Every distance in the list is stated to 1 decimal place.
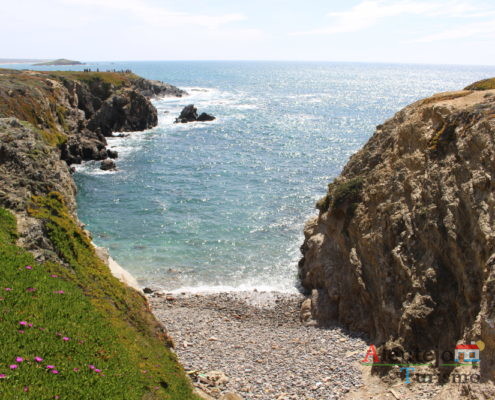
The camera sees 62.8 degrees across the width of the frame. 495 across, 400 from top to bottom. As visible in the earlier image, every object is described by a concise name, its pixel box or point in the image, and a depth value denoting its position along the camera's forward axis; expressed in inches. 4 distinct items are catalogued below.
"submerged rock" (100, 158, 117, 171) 2700.5
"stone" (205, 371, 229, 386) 798.1
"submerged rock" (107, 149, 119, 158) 3014.3
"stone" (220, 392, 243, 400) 688.4
